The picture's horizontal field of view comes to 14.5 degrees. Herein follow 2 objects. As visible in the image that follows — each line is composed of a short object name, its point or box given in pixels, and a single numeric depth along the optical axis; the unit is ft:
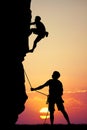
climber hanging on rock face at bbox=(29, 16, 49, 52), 58.44
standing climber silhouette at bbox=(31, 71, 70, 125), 56.54
